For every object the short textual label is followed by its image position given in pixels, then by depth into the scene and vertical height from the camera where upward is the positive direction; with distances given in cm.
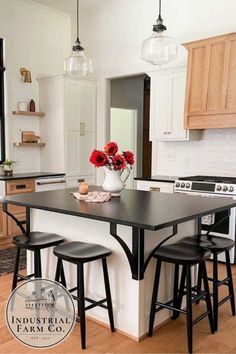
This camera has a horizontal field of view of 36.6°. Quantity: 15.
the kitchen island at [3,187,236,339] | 235 -74
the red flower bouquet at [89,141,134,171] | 300 -19
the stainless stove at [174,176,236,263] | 398 -64
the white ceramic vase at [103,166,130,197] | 312 -42
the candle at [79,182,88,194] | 310 -47
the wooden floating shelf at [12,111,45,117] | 545 +32
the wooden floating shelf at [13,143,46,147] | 551 -16
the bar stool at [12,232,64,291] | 270 -83
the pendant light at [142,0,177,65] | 303 +77
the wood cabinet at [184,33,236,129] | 418 +64
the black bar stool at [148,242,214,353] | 235 -101
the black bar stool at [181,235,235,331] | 269 -85
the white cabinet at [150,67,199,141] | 475 +40
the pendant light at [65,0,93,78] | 351 +71
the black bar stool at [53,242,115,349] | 236 -83
